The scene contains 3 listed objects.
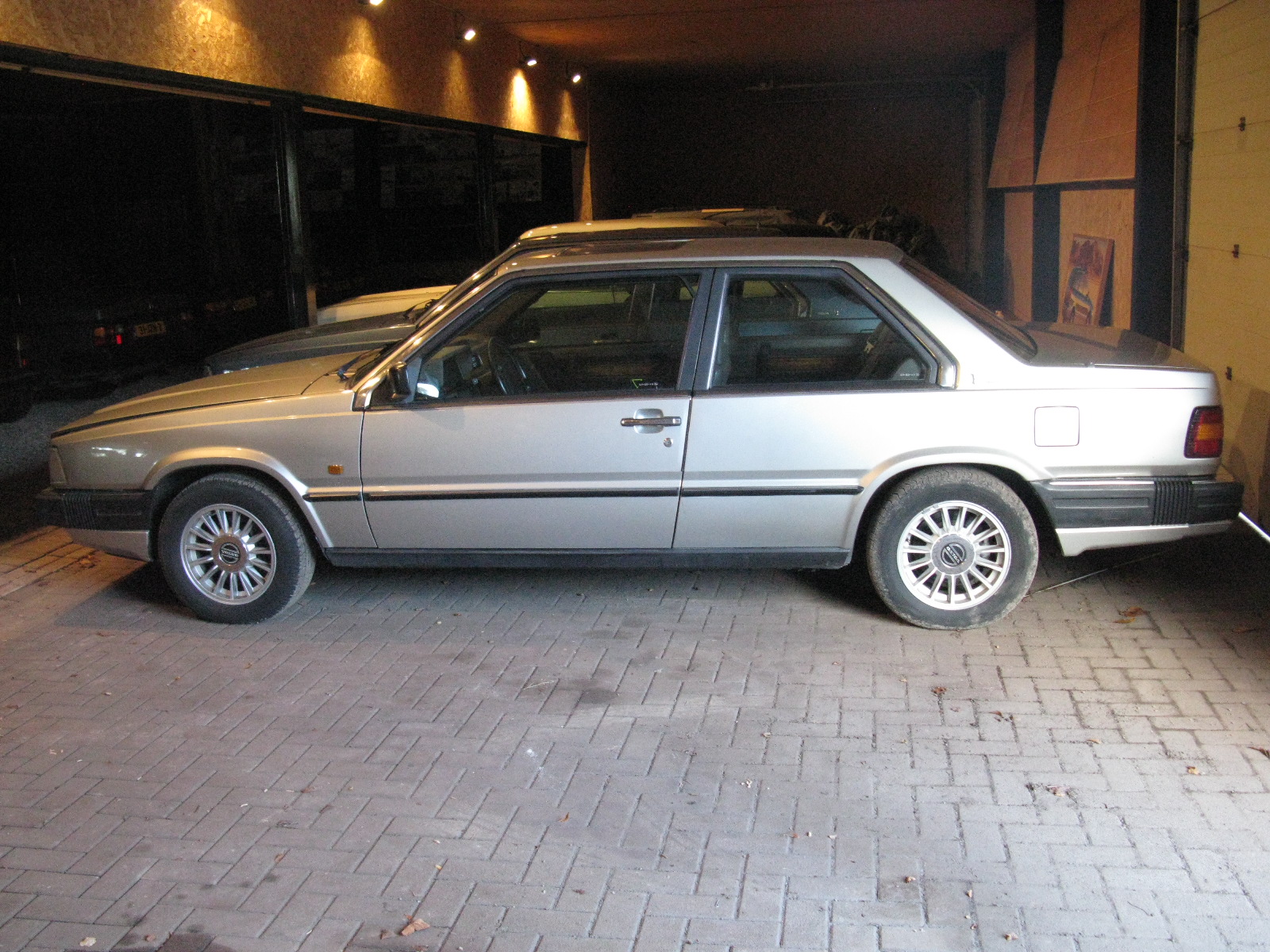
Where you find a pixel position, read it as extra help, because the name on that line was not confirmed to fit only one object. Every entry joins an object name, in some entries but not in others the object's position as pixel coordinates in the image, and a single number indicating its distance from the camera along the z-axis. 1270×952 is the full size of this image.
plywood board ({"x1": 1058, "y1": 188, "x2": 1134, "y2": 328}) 10.10
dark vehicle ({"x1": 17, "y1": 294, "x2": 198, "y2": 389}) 11.05
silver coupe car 5.05
